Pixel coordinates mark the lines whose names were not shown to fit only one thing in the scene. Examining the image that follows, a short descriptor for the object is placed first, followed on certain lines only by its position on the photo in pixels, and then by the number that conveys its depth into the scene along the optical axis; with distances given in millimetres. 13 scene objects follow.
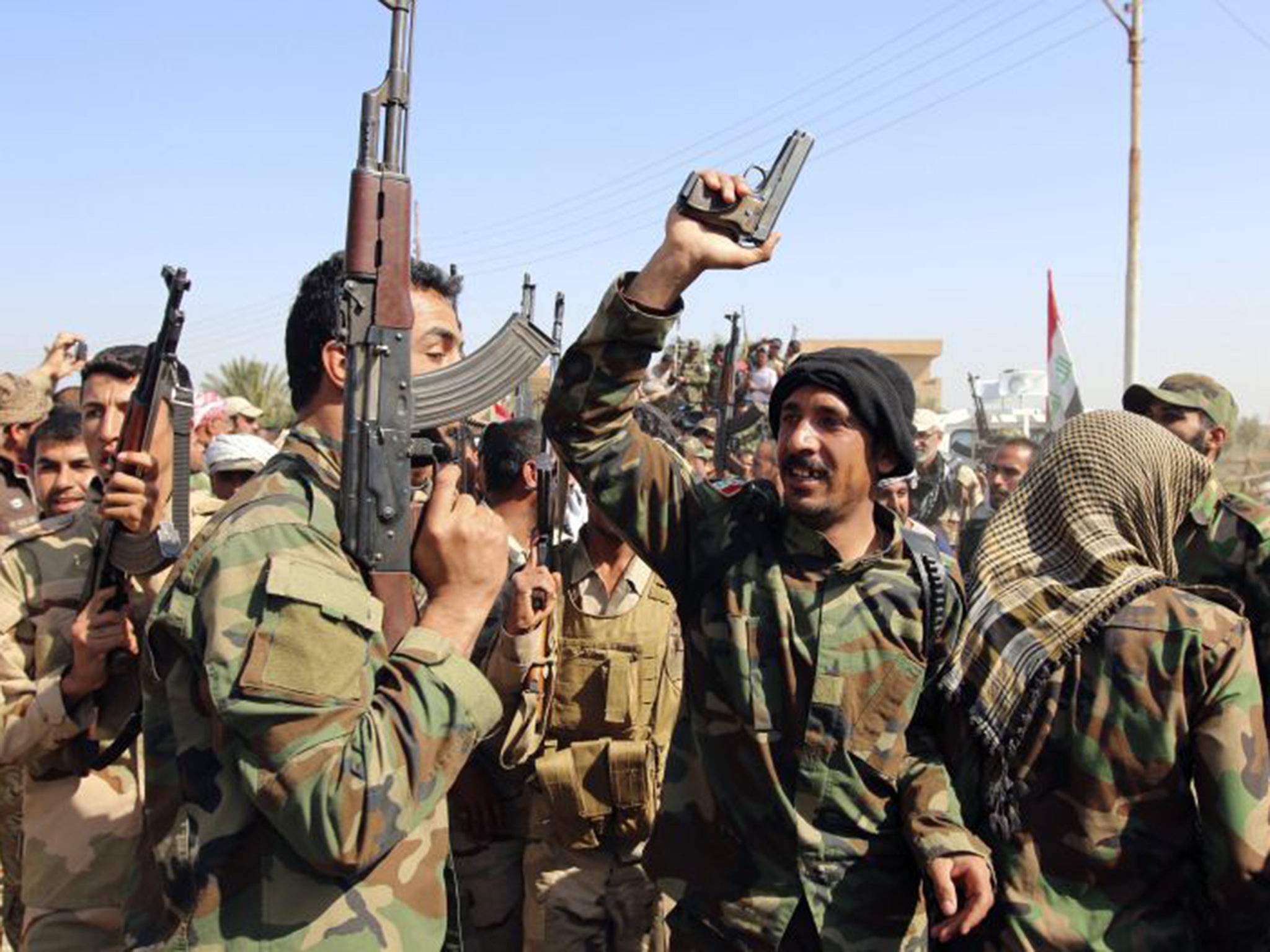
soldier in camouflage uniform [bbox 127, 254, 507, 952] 2021
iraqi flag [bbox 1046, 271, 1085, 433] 10195
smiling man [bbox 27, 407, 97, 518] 4695
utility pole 16500
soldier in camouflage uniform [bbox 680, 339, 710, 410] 18969
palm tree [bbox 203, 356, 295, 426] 24672
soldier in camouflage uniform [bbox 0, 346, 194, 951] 3197
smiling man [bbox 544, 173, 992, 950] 2783
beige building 32719
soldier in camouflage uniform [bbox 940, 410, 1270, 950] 2467
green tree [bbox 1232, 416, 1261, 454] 45781
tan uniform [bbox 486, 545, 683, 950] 3914
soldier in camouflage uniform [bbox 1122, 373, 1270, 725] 3900
